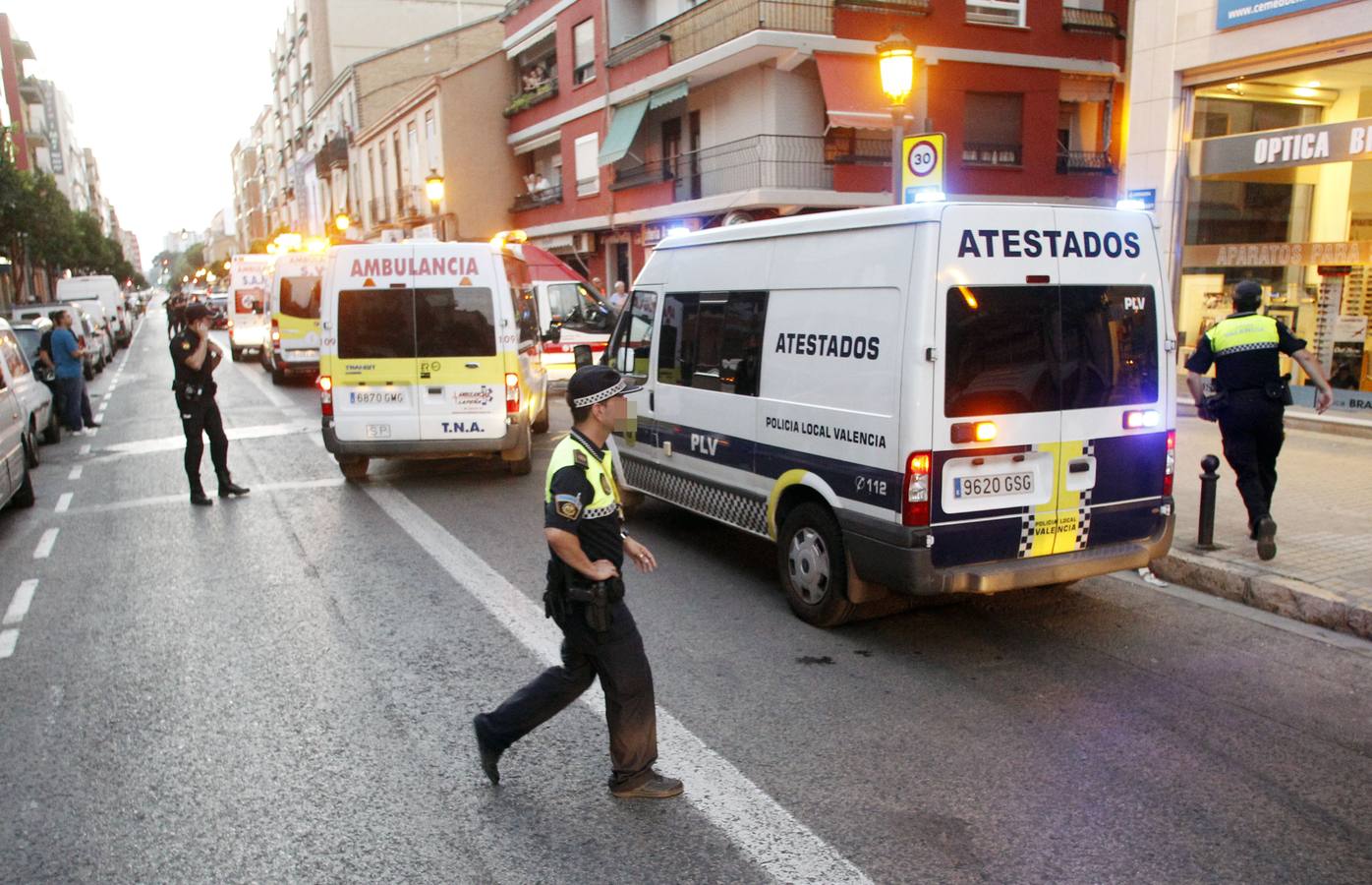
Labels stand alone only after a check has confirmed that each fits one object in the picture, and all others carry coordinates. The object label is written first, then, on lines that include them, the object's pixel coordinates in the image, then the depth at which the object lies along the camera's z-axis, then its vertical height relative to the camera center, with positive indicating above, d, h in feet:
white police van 16.47 -1.90
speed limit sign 30.25 +3.87
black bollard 21.81 -4.73
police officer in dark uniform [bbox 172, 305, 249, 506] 31.40 -3.21
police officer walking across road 11.84 -3.75
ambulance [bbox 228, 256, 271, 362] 91.20 -0.56
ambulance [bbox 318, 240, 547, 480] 33.04 -1.94
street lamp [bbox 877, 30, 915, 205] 31.09 +6.74
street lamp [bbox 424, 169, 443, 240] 76.38 +8.16
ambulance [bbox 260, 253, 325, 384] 67.31 -1.22
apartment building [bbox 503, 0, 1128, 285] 68.90 +14.22
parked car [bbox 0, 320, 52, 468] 34.32 -3.40
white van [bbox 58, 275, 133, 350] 114.62 +0.23
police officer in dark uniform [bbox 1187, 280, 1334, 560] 21.76 -2.25
